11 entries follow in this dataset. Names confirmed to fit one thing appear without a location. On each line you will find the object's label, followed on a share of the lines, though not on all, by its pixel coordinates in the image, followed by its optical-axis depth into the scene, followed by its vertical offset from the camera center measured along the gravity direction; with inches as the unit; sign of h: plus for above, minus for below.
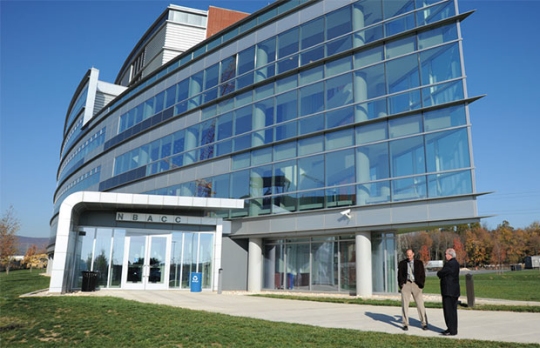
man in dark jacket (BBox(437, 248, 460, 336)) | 342.6 -18.0
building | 746.2 +205.9
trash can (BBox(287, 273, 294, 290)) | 927.5 -34.3
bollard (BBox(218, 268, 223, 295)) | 870.9 -26.9
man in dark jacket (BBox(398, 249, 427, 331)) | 376.4 -14.1
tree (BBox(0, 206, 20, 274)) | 1999.3 +99.0
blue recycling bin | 892.0 -37.4
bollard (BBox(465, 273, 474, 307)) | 545.6 -34.5
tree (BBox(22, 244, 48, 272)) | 3235.2 +19.0
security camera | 807.0 +96.8
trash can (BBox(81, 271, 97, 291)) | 818.8 -35.0
